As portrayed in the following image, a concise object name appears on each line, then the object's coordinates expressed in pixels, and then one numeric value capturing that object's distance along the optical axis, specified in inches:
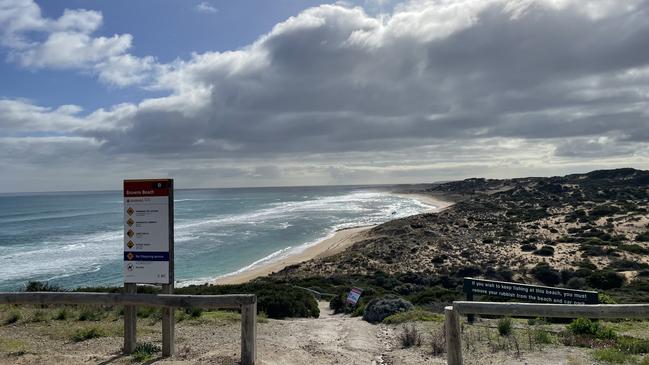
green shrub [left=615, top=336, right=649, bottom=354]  264.2
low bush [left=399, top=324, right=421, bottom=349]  308.8
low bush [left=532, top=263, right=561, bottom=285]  945.0
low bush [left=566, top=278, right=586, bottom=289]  852.6
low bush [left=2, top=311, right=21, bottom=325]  377.1
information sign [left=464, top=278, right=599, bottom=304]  360.2
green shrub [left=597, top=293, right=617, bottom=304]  435.8
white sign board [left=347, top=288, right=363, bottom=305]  550.0
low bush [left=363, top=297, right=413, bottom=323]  436.5
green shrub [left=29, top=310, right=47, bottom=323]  384.8
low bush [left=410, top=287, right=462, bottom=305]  609.3
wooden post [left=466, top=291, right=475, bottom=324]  393.1
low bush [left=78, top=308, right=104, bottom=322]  399.5
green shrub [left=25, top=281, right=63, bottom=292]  603.5
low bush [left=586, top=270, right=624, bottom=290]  847.9
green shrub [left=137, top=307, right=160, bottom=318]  414.6
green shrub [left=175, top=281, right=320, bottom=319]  485.1
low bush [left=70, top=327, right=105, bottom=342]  312.7
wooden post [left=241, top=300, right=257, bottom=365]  233.0
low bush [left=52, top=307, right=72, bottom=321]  394.9
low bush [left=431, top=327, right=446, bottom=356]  283.4
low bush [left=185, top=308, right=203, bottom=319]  405.5
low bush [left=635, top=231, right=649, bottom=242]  1270.9
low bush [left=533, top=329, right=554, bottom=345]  296.4
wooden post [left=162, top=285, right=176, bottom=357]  256.1
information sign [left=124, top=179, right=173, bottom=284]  259.0
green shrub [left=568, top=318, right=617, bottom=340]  314.5
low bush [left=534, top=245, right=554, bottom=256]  1205.0
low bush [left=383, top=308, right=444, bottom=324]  393.4
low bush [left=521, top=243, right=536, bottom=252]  1278.3
